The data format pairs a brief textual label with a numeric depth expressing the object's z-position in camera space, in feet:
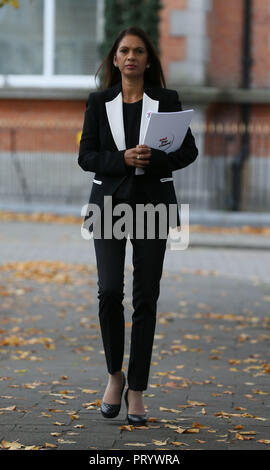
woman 34.58
